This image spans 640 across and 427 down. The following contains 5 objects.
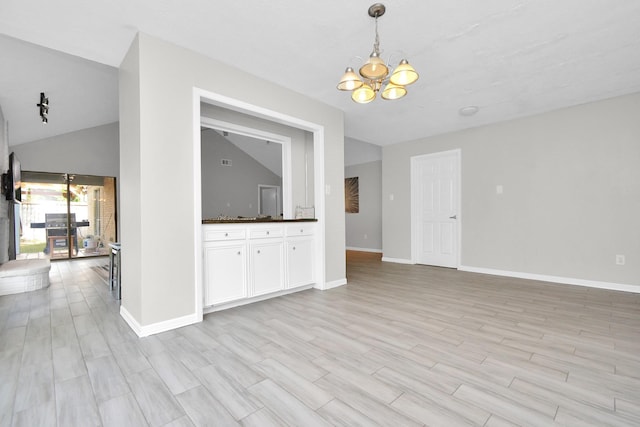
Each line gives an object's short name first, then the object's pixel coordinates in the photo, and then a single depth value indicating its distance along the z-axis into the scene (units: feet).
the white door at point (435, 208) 17.37
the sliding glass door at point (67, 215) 21.43
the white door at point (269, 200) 19.05
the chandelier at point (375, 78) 6.69
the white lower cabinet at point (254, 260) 9.53
